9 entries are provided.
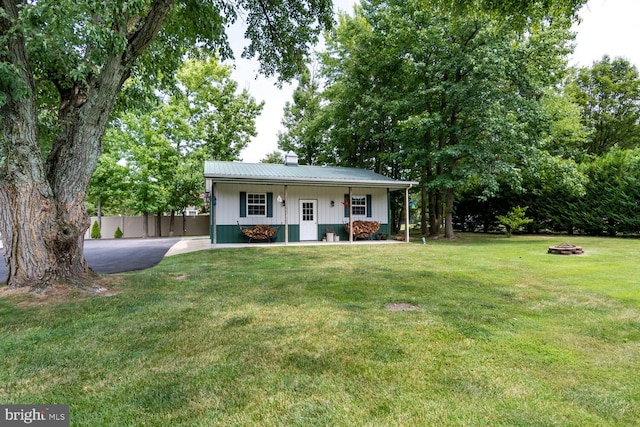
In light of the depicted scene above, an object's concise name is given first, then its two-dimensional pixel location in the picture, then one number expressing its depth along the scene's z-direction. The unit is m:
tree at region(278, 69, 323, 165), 22.98
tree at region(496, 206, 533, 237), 14.90
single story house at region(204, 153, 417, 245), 11.92
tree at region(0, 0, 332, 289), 3.85
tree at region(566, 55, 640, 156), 23.02
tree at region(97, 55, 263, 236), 19.04
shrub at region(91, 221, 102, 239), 18.83
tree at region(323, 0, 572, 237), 12.37
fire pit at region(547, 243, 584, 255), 8.58
